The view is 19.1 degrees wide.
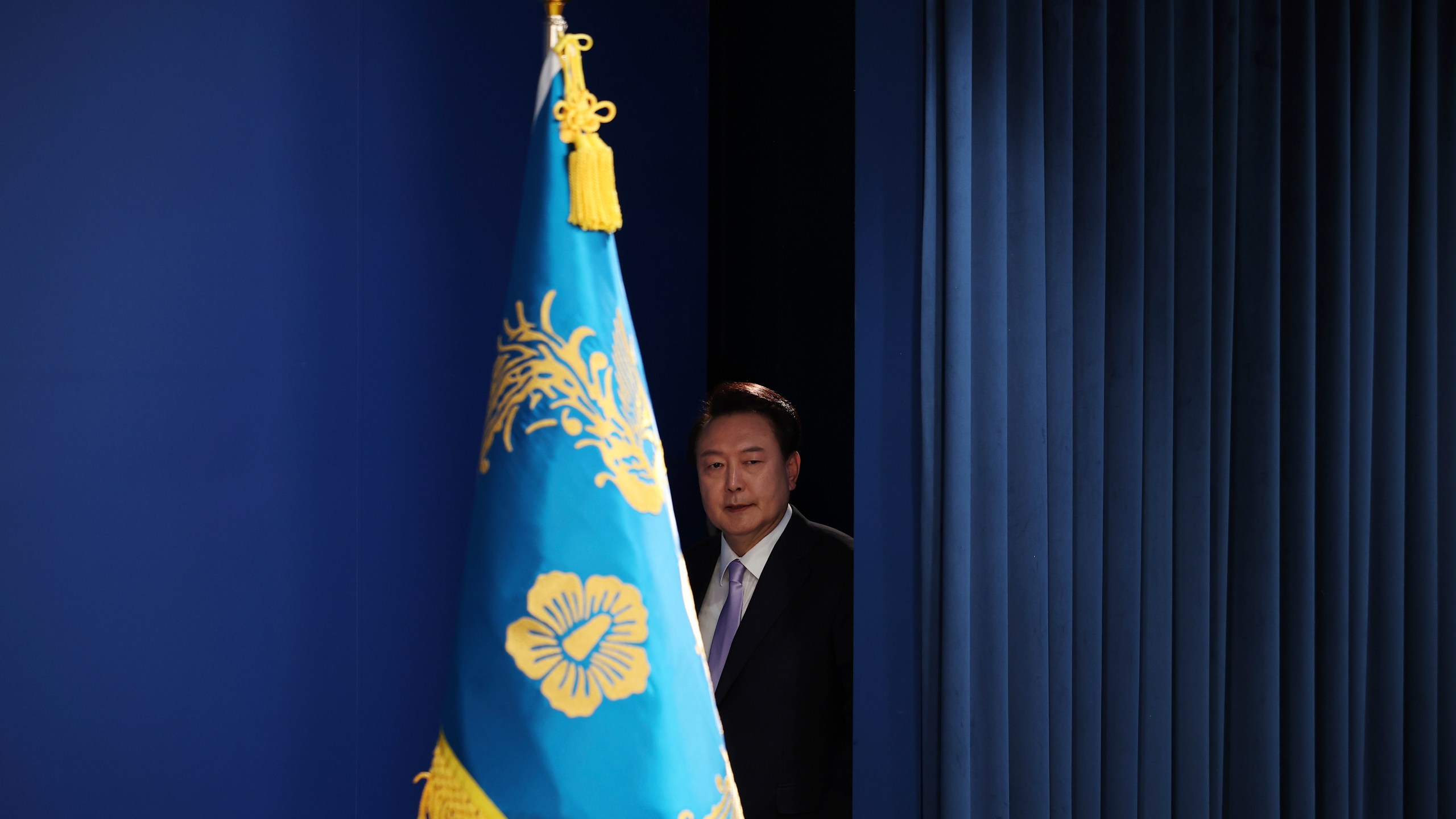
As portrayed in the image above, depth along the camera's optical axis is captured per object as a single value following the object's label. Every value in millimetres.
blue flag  6065
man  6591
